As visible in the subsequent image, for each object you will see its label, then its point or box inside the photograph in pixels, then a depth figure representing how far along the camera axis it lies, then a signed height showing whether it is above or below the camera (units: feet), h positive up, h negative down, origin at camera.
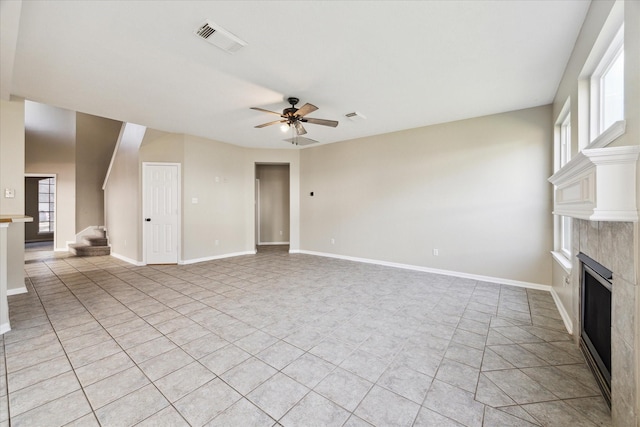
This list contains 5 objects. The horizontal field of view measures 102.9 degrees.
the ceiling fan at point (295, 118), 11.12 +4.17
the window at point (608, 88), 6.16 +3.30
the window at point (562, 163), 10.68 +2.24
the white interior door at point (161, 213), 17.46 -0.19
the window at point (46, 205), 30.50 +0.55
